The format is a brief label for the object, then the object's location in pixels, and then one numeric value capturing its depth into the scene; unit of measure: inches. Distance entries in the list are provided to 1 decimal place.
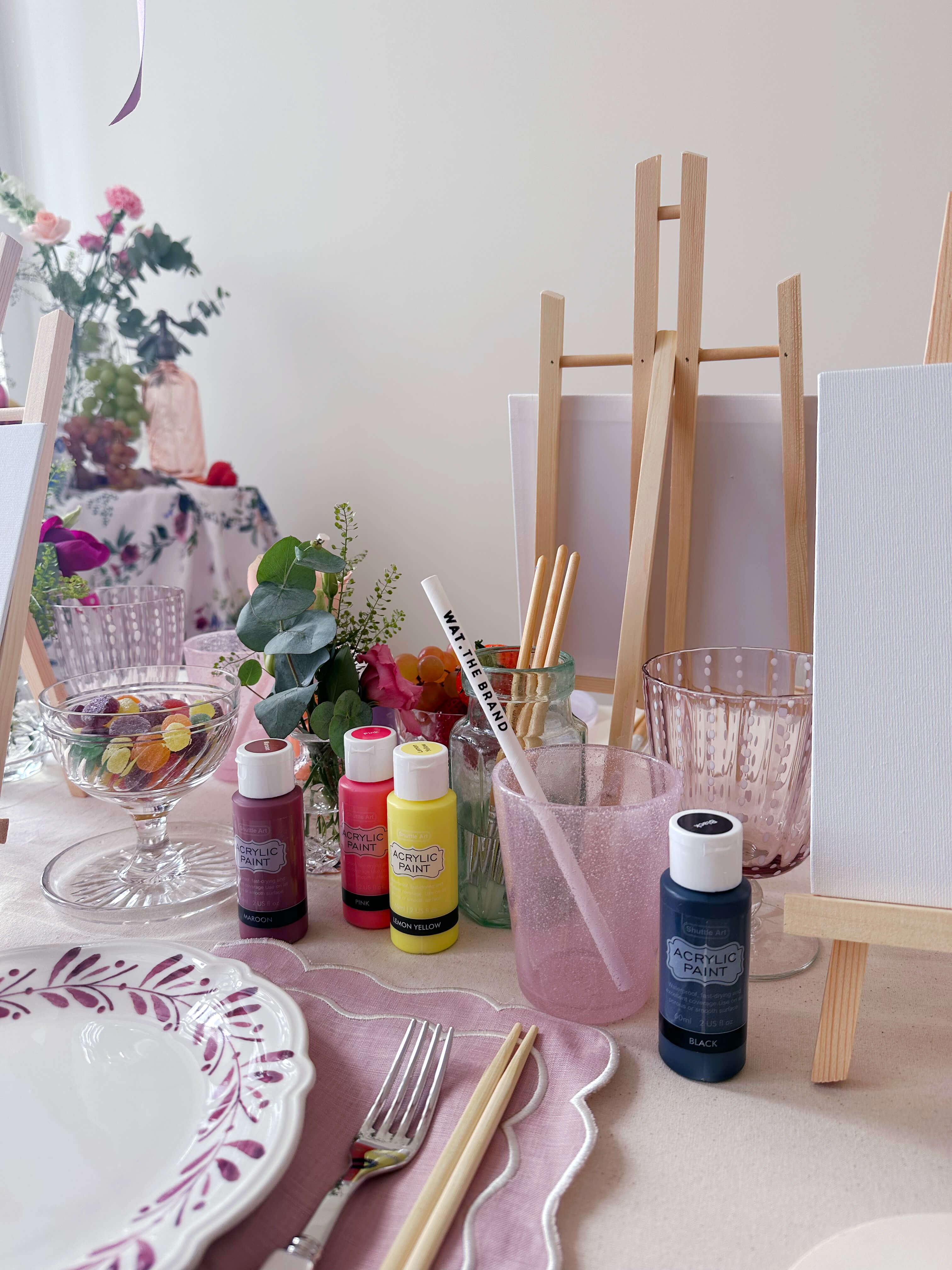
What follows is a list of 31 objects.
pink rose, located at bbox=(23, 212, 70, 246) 62.9
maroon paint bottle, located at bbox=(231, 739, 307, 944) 27.1
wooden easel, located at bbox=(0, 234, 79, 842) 30.7
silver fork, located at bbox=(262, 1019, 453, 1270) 16.3
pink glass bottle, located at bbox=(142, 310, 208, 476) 72.7
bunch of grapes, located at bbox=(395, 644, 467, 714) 31.5
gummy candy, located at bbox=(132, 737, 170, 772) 29.5
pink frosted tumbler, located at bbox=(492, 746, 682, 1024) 23.2
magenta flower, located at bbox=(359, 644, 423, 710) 30.8
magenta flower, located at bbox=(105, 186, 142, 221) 69.2
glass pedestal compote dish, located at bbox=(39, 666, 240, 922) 29.5
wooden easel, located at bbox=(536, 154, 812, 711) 34.1
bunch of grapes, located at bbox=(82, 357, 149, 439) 68.6
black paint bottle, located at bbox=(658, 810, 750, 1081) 20.6
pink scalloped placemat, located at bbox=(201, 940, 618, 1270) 16.8
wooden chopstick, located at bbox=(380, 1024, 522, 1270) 16.5
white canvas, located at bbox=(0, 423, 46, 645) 30.5
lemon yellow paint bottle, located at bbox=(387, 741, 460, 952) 26.2
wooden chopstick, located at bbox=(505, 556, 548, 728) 30.2
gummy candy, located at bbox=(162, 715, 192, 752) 29.5
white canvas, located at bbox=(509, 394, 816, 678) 36.8
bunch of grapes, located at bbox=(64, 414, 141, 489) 67.8
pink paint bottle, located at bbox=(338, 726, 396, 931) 28.0
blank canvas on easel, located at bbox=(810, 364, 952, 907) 21.0
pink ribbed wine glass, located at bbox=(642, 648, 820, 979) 25.0
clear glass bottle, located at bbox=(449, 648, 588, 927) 28.3
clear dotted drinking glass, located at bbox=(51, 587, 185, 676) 41.0
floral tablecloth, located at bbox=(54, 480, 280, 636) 67.1
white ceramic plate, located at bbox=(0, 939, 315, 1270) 16.4
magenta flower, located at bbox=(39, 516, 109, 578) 41.6
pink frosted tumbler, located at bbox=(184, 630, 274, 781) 37.4
